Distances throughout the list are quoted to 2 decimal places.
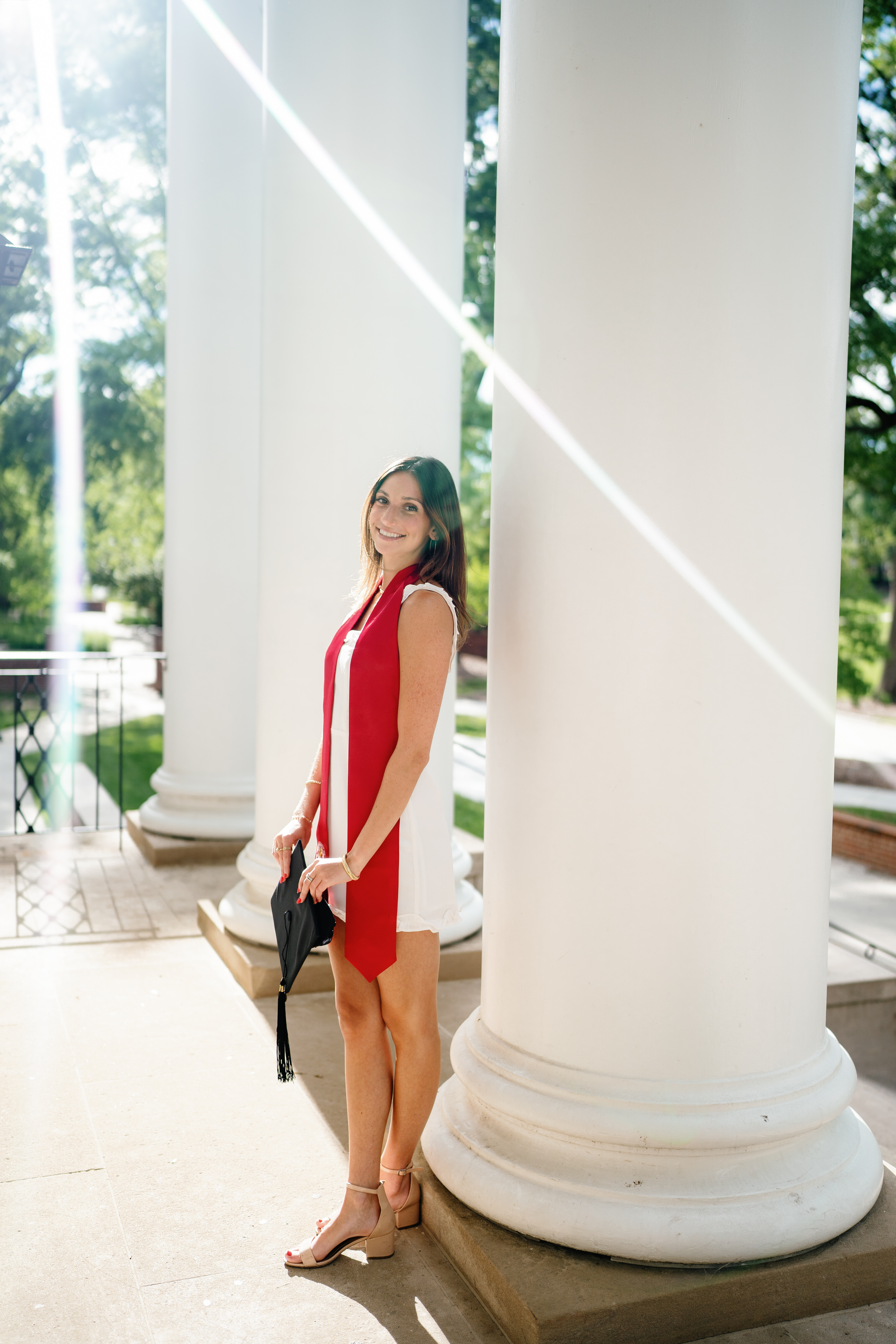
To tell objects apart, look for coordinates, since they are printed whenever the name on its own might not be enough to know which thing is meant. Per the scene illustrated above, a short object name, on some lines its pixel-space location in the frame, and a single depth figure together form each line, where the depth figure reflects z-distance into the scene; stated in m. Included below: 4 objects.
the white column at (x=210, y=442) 9.32
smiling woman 3.50
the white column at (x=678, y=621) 3.23
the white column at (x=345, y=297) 5.84
